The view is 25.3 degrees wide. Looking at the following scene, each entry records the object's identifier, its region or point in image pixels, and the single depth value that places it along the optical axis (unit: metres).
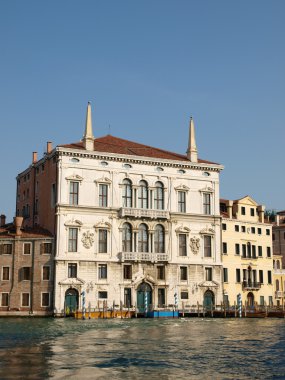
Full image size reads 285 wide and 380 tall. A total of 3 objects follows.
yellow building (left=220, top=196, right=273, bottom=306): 55.91
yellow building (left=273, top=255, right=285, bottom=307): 60.03
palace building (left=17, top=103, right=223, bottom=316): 48.03
